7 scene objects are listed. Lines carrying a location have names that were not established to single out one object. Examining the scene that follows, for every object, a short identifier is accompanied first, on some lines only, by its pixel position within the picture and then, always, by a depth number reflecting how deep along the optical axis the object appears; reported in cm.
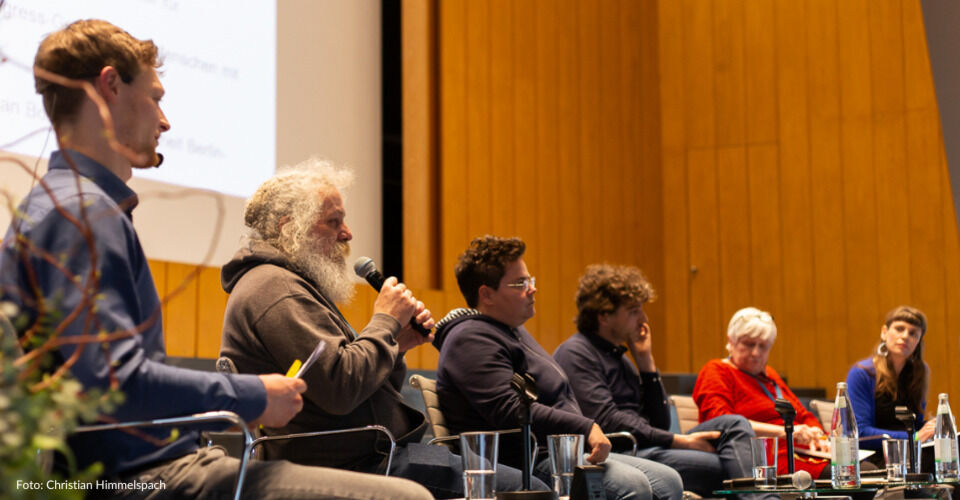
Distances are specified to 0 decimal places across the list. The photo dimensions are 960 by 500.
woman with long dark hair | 461
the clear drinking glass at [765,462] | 288
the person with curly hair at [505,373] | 304
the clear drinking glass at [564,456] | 246
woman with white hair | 427
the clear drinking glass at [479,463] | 214
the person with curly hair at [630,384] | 371
